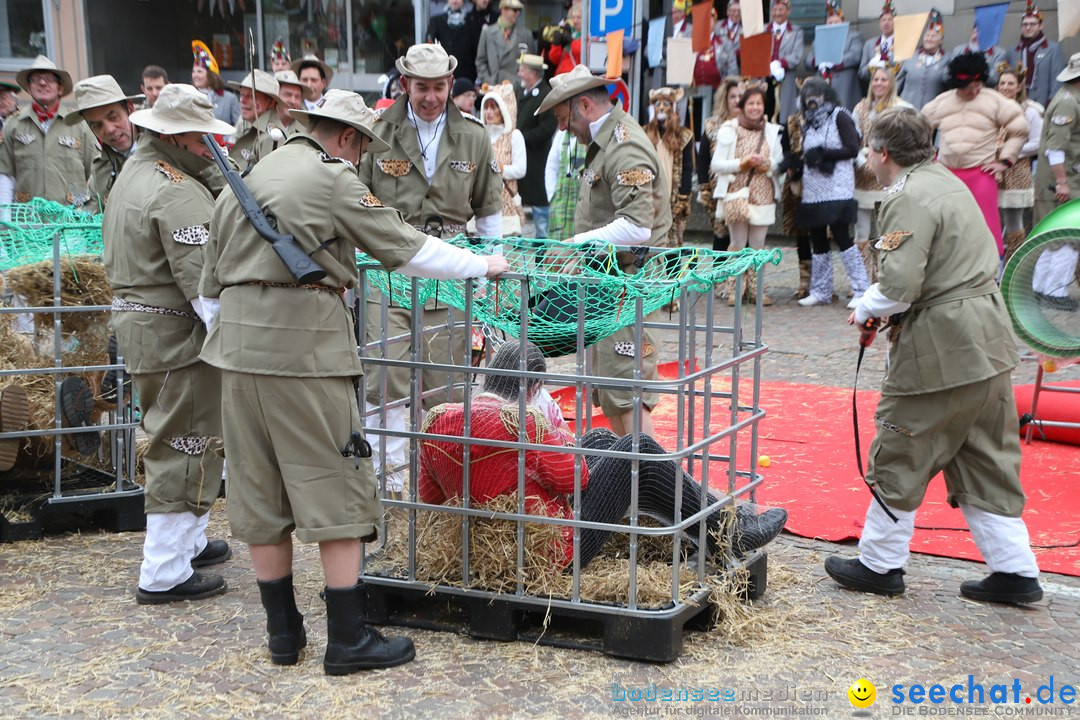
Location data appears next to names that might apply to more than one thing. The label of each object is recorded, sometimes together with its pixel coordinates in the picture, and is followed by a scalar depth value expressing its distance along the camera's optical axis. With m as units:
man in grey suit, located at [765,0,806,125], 14.05
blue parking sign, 11.06
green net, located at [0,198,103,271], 5.55
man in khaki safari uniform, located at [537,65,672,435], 5.70
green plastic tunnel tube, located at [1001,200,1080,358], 5.73
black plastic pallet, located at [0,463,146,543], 5.41
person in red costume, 4.18
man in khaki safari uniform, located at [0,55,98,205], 9.02
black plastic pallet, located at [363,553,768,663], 4.05
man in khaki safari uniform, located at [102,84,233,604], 4.56
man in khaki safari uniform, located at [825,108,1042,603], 4.45
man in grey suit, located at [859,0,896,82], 13.09
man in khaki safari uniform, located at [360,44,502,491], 5.69
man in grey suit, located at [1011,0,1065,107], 12.55
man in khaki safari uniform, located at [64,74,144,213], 5.52
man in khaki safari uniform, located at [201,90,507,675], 3.81
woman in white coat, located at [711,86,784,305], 11.14
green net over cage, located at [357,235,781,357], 4.13
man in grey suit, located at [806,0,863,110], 13.90
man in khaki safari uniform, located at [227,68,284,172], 8.18
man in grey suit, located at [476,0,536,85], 14.73
